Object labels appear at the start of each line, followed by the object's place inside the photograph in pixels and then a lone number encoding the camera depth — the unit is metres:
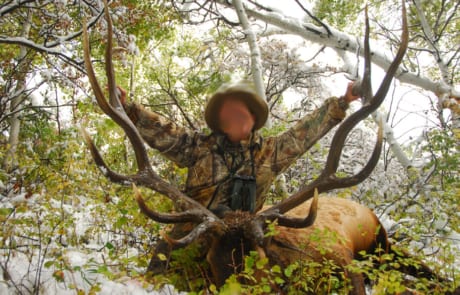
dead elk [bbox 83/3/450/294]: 2.59
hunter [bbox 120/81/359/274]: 3.26
